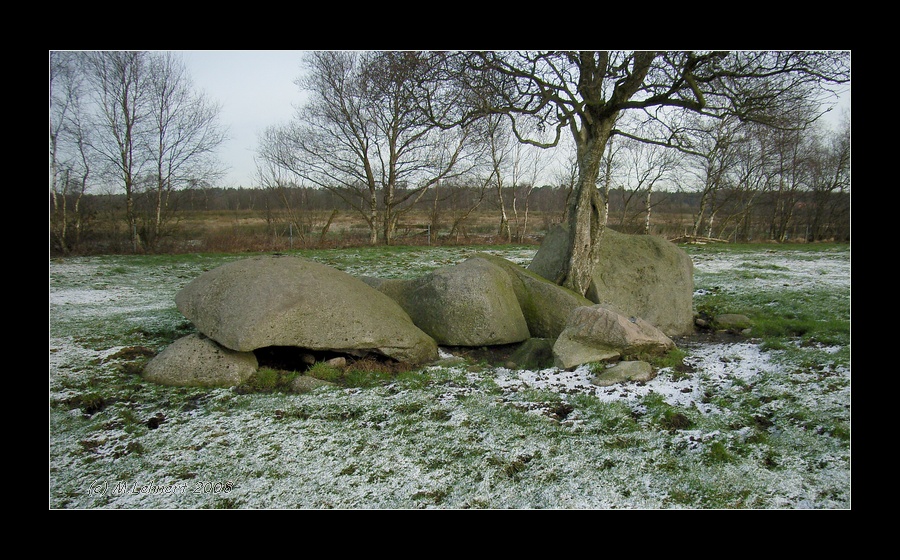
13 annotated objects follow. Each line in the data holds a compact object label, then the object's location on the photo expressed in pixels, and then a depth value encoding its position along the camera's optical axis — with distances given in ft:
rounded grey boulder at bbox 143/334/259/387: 18.83
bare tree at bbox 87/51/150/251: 69.82
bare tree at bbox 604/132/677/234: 99.45
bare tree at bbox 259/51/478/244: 83.97
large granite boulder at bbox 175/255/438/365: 19.17
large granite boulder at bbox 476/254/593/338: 25.62
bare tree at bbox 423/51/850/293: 23.94
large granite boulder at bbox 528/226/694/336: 28.30
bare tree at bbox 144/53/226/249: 73.20
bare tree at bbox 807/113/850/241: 95.45
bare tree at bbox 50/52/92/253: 63.46
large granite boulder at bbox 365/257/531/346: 23.56
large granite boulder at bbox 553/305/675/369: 20.24
